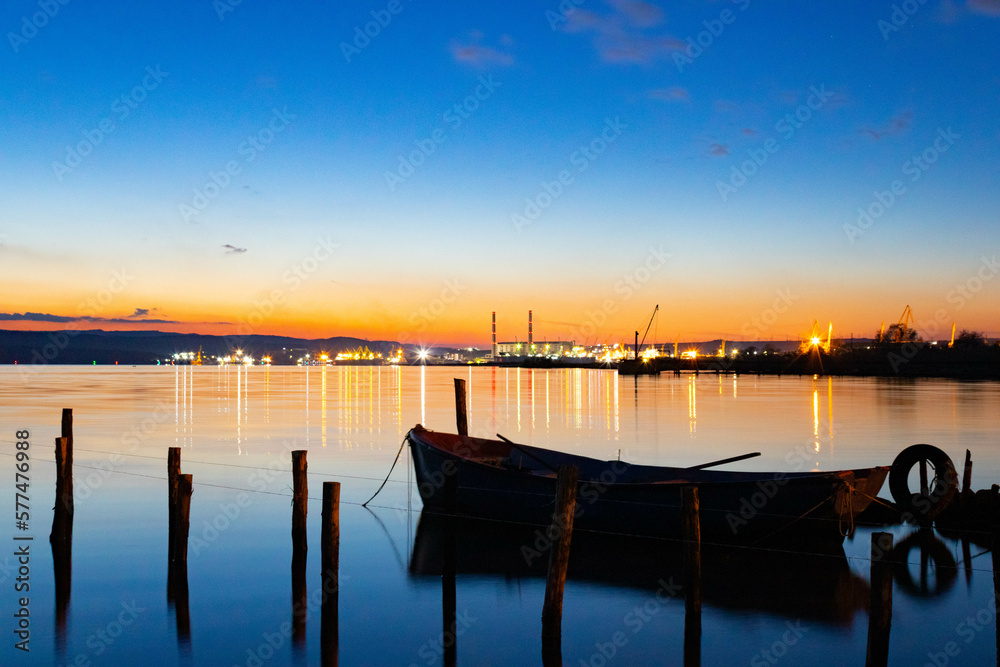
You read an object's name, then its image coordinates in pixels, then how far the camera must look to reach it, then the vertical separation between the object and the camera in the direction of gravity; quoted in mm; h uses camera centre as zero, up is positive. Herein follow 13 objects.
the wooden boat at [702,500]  14062 -2717
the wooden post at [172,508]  13179 -2534
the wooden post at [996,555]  8391 -2188
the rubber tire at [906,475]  15797 -2608
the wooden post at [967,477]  17016 -2798
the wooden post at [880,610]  7891 -2598
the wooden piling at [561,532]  9867 -2231
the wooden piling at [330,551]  10906 -2727
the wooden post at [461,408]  20953 -1454
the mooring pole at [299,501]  12172 -2234
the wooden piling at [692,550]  9891 -2481
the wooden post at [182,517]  12727 -2649
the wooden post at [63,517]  14133 -2940
